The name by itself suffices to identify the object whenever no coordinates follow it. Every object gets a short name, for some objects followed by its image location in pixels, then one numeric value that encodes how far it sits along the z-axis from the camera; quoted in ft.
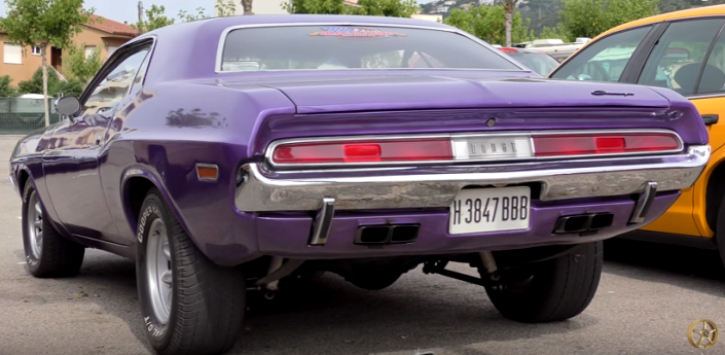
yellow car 19.48
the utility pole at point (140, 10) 209.97
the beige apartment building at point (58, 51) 211.61
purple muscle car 12.03
